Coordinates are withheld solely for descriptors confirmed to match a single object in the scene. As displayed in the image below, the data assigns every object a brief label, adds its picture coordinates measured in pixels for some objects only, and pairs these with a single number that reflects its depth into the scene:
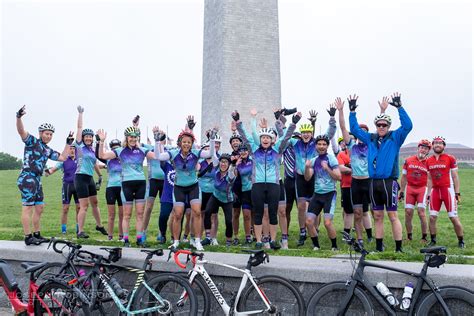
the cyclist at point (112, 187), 9.80
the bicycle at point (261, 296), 5.51
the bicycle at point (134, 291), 5.70
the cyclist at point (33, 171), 8.18
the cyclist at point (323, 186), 8.31
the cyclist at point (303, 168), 9.46
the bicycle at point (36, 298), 5.92
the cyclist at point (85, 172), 10.38
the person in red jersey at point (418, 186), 9.57
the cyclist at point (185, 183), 8.19
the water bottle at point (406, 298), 5.08
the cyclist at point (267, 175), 8.20
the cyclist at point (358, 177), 8.52
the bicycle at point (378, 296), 4.93
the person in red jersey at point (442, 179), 9.27
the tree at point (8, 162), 52.04
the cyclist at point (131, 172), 8.86
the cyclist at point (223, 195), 9.31
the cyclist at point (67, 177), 12.12
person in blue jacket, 7.66
